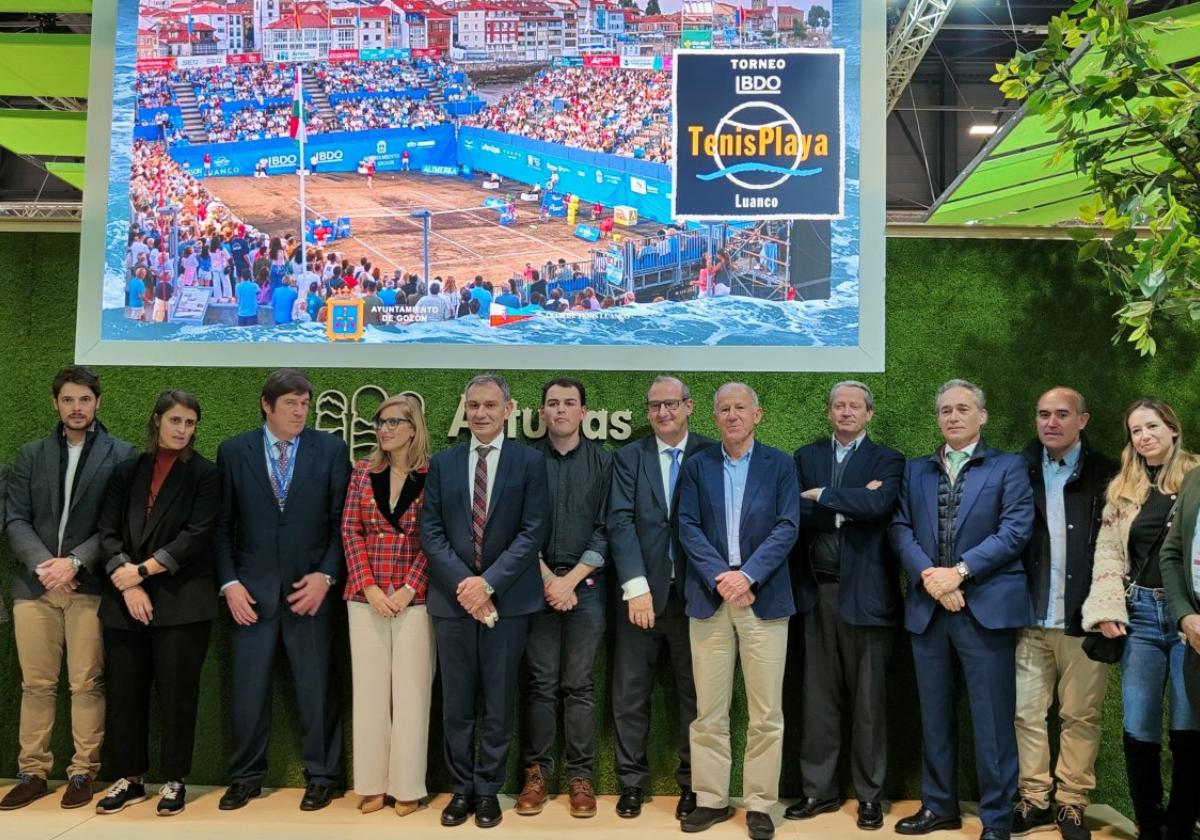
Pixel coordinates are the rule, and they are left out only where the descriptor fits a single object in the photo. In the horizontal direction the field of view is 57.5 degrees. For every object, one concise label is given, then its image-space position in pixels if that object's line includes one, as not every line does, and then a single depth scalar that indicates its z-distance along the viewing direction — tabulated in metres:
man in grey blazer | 4.30
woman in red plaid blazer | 4.25
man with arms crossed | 4.20
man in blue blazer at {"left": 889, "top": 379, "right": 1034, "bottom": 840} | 4.03
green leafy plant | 3.29
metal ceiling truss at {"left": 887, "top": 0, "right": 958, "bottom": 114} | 8.91
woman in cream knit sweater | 3.73
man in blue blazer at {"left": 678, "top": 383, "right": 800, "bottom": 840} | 4.09
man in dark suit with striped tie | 4.12
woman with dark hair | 4.19
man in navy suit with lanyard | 4.32
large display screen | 4.66
